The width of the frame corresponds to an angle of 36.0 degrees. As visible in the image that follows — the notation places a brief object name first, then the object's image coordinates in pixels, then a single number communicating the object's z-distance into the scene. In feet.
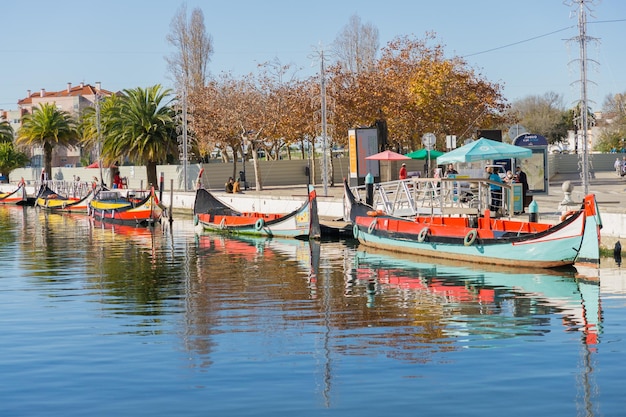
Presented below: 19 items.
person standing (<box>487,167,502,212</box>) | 99.60
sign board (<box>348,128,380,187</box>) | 140.77
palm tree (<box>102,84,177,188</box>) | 202.80
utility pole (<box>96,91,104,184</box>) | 202.90
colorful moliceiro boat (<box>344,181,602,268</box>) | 73.20
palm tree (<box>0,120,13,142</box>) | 316.40
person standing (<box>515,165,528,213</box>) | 103.28
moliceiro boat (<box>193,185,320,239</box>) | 110.32
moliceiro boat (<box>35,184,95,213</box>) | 189.06
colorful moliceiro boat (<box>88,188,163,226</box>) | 147.84
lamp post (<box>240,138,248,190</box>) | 197.16
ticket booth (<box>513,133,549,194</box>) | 118.93
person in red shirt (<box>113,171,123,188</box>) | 203.51
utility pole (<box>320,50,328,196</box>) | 135.44
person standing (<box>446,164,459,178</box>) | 129.50
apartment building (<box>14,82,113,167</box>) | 398.42
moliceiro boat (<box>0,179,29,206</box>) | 231.71
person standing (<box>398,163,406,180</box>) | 147.74
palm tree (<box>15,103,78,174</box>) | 252.42
